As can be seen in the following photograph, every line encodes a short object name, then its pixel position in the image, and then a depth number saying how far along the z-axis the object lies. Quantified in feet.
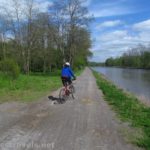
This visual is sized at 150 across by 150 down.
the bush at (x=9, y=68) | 47.07
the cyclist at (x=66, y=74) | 26.03
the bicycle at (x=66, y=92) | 26.48
